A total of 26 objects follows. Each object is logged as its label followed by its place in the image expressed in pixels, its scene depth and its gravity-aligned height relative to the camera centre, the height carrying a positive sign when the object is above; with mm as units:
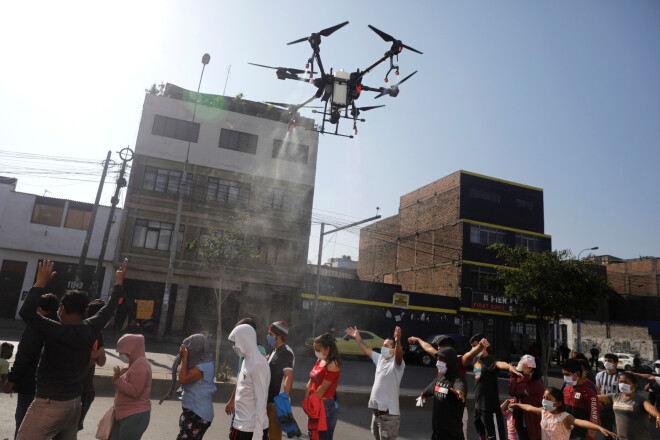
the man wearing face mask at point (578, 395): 5602 -925
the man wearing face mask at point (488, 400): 6648 -1291
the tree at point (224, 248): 17141 +1852
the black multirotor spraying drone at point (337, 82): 9930 +5402
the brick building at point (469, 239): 31312 +6159
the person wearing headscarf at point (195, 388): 4094 -963
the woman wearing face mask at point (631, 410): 5586 -1046
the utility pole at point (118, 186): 20641 +4706
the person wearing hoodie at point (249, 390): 3982 -907
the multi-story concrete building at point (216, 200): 25266 +5825
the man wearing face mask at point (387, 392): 5324 -1068
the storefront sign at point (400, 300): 29033 +590
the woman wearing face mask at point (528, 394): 5906 -1054
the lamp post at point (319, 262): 22056 +2111
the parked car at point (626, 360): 31328 -2163
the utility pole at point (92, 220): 19631 +2898
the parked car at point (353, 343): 21219 -1918
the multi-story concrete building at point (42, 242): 24188 +1988
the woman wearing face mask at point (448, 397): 4887 -992
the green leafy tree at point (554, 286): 18750 +1682
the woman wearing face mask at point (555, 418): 4719 -1055
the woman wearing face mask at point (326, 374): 5016 -862
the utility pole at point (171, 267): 20578 +1079
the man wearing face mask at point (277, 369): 4672 -819
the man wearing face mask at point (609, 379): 7191 -865
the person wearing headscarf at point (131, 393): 3801 -987
